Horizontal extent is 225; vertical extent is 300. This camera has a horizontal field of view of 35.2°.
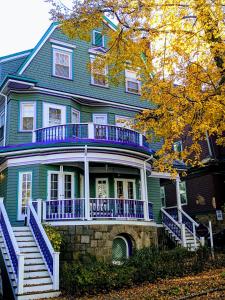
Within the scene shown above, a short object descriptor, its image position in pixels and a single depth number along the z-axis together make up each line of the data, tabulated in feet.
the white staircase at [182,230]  59.72
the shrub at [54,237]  43.90
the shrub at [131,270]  36.17
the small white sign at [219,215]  73.36
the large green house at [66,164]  45.03
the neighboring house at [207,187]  76.52
